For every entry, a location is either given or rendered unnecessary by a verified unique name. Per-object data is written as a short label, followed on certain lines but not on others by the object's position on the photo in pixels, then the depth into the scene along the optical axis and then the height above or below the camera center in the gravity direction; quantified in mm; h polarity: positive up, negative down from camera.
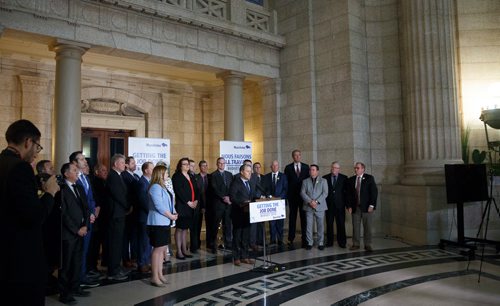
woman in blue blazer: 4586 -551
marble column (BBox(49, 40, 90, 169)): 6668 +1352
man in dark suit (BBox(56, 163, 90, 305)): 4152 -633
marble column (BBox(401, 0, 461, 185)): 7652 +1598
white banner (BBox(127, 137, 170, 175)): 6754 +456
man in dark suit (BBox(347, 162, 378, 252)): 6762 -560
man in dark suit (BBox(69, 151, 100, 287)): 4707 -412
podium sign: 5289 -555
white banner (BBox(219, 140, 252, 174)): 8109 +445
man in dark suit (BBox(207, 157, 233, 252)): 6844 -519
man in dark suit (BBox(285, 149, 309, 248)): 7355 -287
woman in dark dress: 6137 -461
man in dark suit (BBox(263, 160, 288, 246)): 7293 -316
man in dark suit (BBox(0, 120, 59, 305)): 2074 -285
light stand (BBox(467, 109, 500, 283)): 6984 +942
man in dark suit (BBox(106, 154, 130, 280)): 5035 -594
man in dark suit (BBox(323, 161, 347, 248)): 7113 -618
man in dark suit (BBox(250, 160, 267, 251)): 6387 -421
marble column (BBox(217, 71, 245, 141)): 9250 +1657
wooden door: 10156 +878
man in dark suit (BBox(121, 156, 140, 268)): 5516 -716
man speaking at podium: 5848 -720
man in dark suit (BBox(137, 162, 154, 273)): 5328 -688
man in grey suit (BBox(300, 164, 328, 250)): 6926 -541
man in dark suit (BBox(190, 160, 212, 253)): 6672 -537
